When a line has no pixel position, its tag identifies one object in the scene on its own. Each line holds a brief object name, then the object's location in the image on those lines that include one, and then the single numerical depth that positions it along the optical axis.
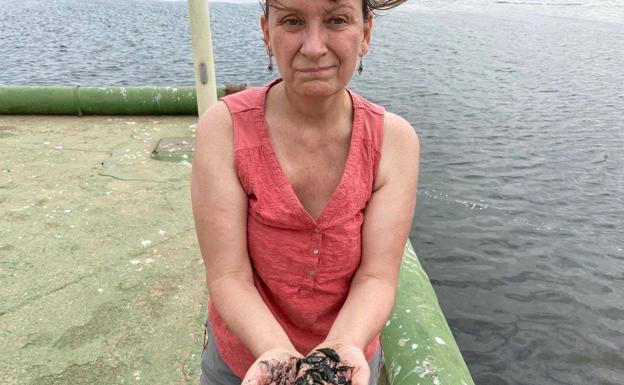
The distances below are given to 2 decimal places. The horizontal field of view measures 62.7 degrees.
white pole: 4.36
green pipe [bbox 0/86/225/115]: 6.71
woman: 1.42
